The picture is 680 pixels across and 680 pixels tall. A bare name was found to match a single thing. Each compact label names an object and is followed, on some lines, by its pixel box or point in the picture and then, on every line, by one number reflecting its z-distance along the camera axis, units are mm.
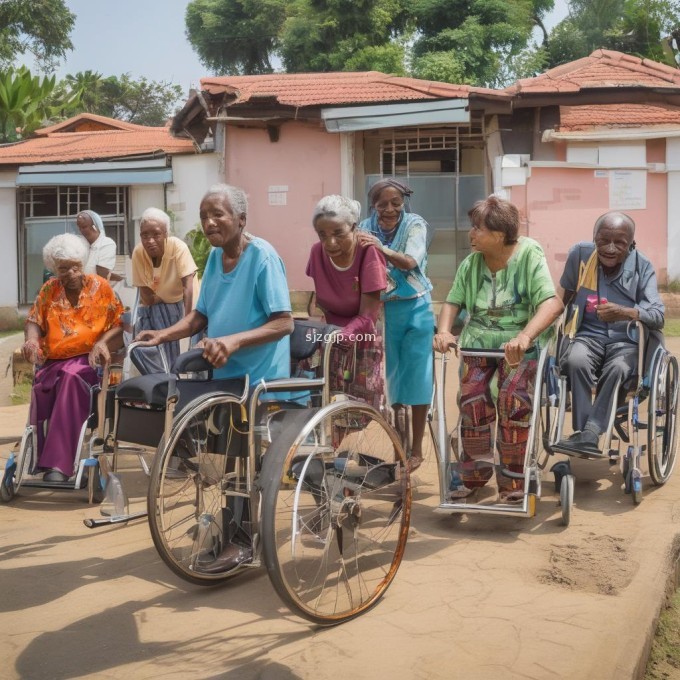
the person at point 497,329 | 4949
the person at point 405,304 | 5523
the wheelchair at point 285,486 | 3748
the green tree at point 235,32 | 31406
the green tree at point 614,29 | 26000
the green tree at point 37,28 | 28016
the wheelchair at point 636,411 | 5367
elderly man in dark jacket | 5453
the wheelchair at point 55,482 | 5703
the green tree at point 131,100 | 31845
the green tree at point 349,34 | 24094
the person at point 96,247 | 7773
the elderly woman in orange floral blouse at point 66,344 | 5855
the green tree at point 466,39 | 23016
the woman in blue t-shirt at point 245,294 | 4109
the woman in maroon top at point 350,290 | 4586
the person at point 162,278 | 6242
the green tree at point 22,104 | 18328
